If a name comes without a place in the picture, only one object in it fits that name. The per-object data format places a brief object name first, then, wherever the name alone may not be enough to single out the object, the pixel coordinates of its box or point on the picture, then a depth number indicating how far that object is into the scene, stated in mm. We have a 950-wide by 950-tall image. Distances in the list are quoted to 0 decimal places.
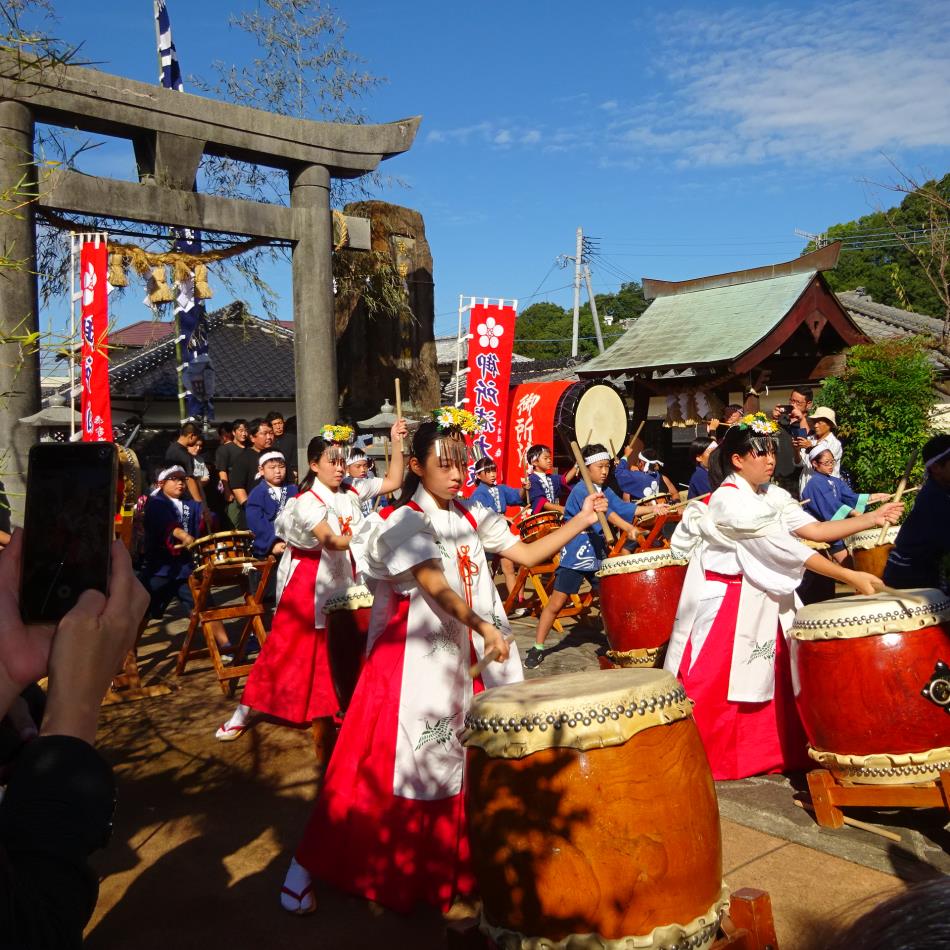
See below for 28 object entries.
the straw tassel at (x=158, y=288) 8984
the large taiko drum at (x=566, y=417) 10648
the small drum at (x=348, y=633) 3773
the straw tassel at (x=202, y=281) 9227
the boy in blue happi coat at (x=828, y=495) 6960
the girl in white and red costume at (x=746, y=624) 3986
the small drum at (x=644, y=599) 5184
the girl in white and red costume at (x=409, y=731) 2939
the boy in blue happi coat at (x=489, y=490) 8570
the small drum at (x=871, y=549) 6504
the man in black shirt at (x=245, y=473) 8820
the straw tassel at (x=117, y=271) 8555
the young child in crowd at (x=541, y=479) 9156
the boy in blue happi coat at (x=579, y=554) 6445
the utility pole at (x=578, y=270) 30822
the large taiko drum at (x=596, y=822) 2061
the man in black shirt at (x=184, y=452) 8594
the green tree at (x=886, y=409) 9250
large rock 11852
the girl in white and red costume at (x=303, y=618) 4758
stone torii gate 7434
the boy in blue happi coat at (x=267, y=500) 6523
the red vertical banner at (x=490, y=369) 10820
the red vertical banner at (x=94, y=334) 7824
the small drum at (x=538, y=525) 7574
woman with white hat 8234
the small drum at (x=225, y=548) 6137
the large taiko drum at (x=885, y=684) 3205
